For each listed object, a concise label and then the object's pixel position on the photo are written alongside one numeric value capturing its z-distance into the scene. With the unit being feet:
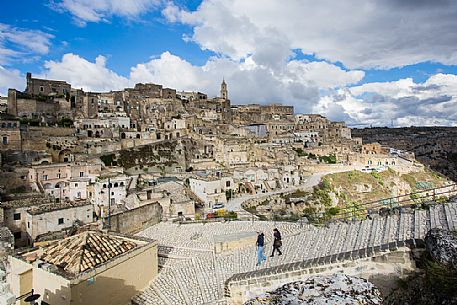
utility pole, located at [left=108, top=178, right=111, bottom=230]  86.78
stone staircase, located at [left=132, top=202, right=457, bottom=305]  29.04
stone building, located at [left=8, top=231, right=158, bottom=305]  29.04
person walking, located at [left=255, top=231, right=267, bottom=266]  32.63
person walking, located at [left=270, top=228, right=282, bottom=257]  33.71
